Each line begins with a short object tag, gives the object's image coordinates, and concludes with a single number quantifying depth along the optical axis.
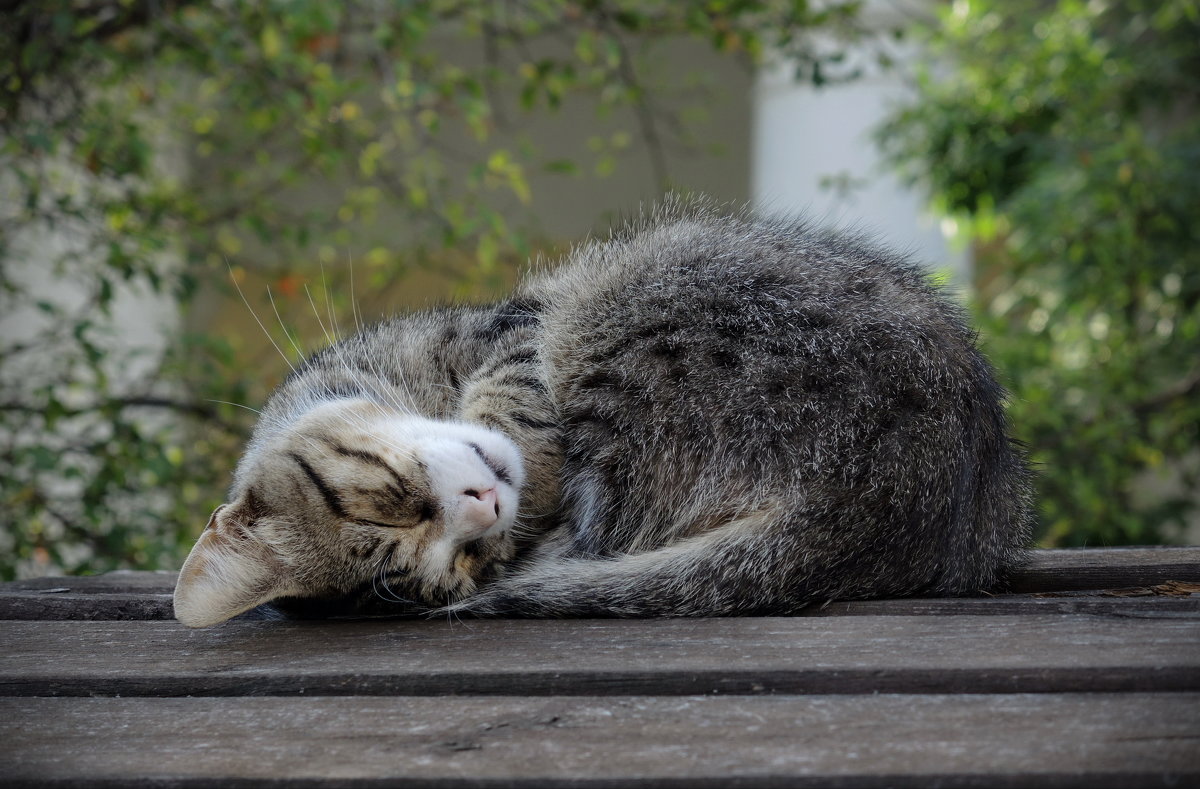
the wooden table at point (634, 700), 1.03
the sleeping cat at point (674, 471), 1.17
